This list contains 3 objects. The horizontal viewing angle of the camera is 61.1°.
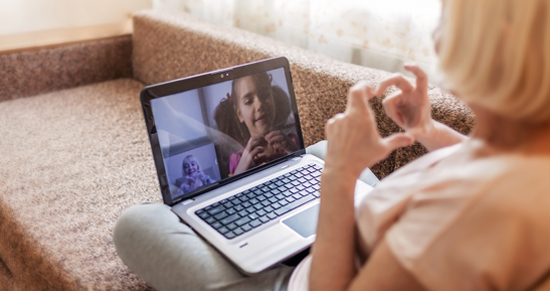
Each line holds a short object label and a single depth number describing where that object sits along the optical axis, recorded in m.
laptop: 0.75
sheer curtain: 1.20
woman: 0.41
